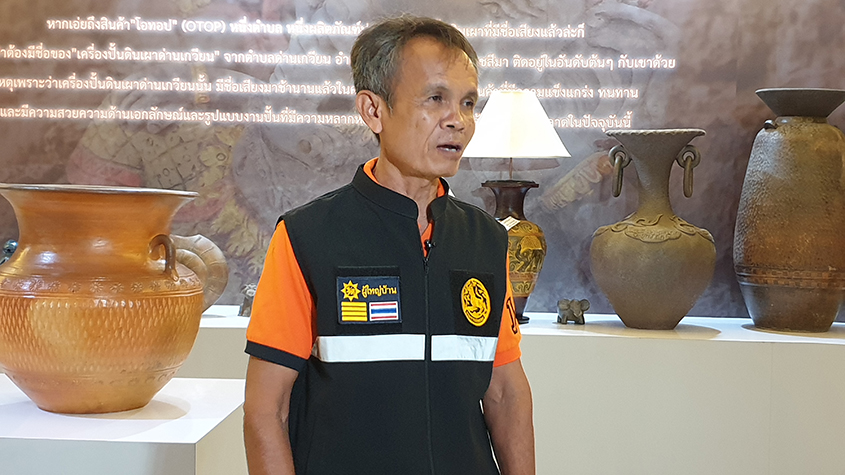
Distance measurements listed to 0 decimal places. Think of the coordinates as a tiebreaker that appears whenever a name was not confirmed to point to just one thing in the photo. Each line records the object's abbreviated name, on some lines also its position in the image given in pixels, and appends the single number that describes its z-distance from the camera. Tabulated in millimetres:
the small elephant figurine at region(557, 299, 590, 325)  3506
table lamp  3422
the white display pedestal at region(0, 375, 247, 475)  1593
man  1399
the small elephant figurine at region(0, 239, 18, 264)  3088
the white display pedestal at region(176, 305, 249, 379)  3281
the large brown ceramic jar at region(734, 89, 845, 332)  3369
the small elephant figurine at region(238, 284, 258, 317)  3639
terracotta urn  1737
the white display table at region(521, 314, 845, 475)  3072
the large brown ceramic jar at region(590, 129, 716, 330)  3363
